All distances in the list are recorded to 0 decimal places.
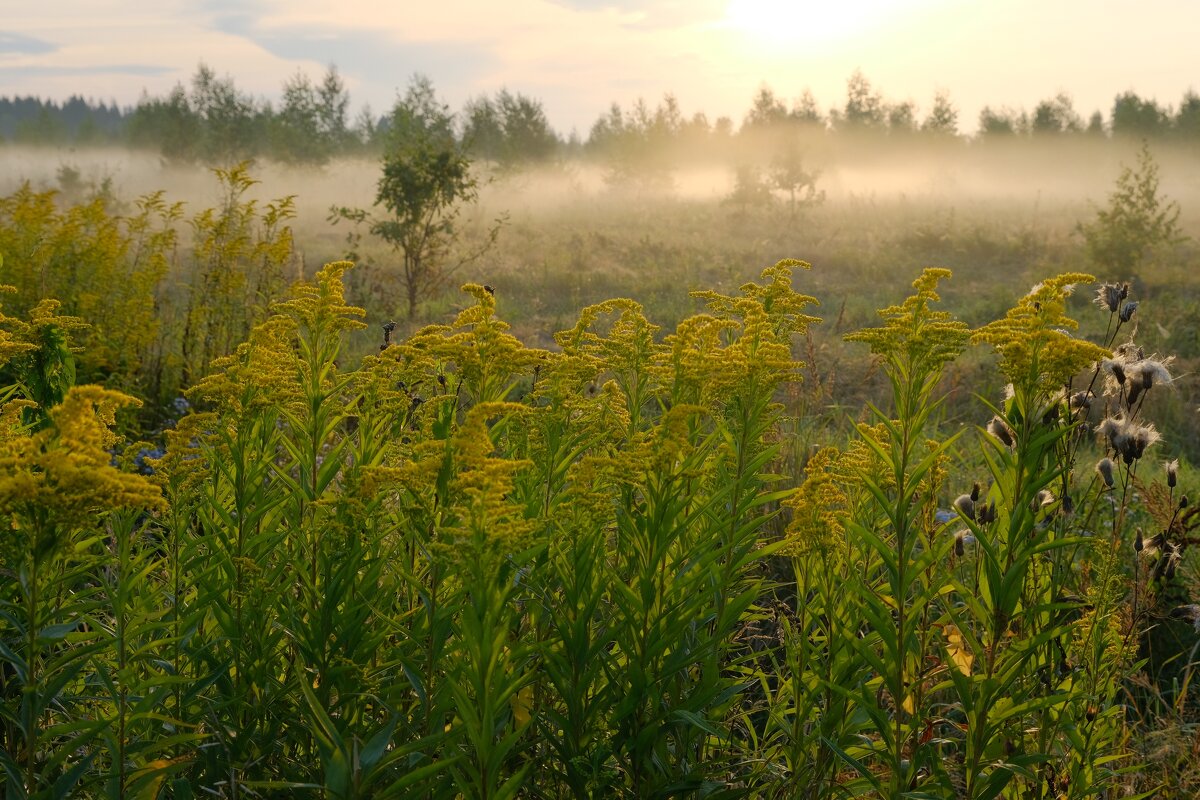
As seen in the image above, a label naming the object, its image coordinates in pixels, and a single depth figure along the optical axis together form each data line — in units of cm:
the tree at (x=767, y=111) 4344
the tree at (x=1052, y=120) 5962
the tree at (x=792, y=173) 3077
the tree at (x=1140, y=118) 5644
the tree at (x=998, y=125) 5941
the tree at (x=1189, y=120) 5441
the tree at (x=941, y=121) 5263
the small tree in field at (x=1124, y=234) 1758
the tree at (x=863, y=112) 5534
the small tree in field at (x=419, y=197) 1373
